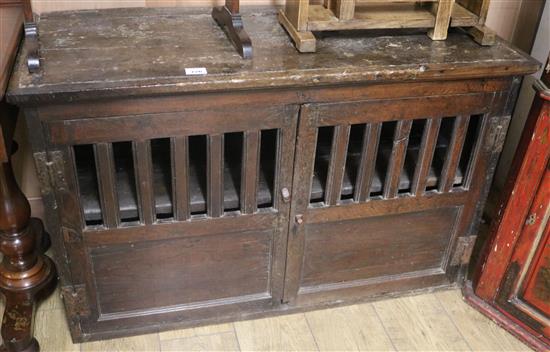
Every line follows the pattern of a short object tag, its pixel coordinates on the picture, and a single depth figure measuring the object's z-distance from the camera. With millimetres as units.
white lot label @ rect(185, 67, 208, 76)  1397
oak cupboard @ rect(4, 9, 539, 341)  1429
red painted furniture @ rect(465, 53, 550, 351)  1667
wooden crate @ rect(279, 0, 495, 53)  1574
